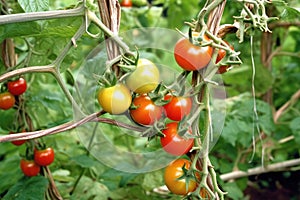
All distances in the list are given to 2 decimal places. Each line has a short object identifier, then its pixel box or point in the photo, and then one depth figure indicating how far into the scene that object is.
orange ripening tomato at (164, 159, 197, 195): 0.64
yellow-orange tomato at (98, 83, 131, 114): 0.61
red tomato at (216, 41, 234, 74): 0.63
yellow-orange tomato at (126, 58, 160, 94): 0.61
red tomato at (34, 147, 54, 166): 0.90
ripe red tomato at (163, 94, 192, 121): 0.63
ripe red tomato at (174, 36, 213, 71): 0.61
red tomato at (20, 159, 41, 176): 0.91
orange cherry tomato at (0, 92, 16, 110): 0.86
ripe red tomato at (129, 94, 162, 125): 0.62
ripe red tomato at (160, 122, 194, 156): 0.63
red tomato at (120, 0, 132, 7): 1.14
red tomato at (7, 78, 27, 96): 0.86
